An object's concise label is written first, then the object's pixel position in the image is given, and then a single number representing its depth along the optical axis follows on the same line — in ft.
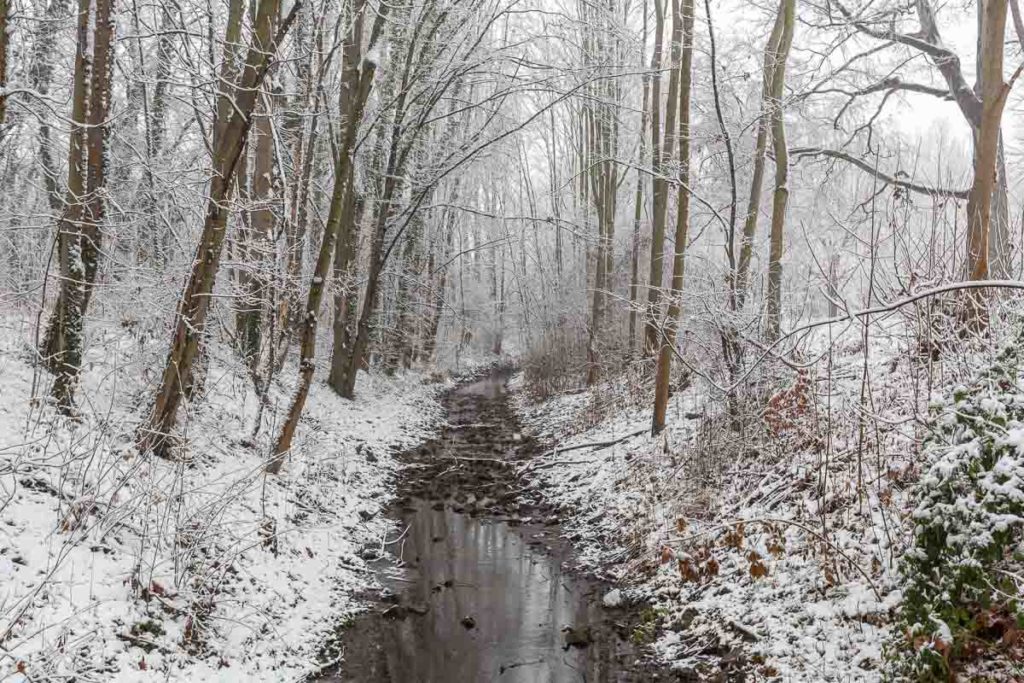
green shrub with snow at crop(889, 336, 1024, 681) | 12.45
